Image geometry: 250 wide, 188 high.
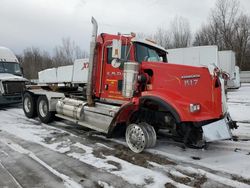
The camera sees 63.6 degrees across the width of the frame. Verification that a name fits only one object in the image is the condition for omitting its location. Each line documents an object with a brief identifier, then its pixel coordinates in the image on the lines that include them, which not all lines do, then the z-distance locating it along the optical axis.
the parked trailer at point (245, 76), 25.88
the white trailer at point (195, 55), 13.36
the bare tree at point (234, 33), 29.25
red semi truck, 3.83
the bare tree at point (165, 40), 32.62
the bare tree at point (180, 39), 32.66
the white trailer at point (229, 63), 15.15
